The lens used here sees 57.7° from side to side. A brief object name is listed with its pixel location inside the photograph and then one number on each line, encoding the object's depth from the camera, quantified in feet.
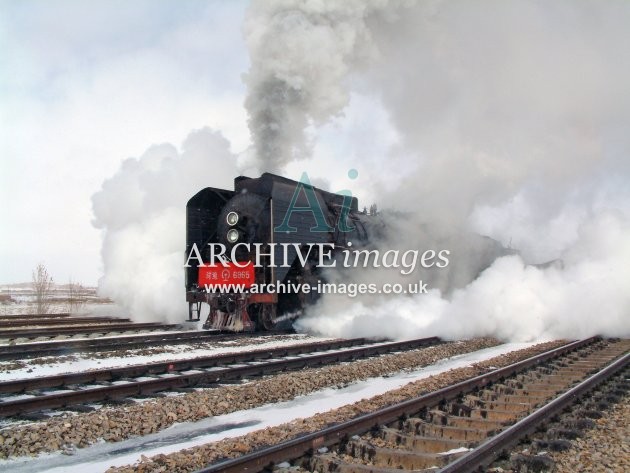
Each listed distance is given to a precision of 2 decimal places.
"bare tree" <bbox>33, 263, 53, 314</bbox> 95.04
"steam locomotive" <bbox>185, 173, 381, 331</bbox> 44.65
